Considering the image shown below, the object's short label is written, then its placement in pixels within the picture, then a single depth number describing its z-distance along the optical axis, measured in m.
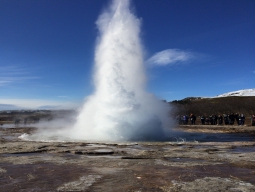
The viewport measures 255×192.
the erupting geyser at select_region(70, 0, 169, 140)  12.90
